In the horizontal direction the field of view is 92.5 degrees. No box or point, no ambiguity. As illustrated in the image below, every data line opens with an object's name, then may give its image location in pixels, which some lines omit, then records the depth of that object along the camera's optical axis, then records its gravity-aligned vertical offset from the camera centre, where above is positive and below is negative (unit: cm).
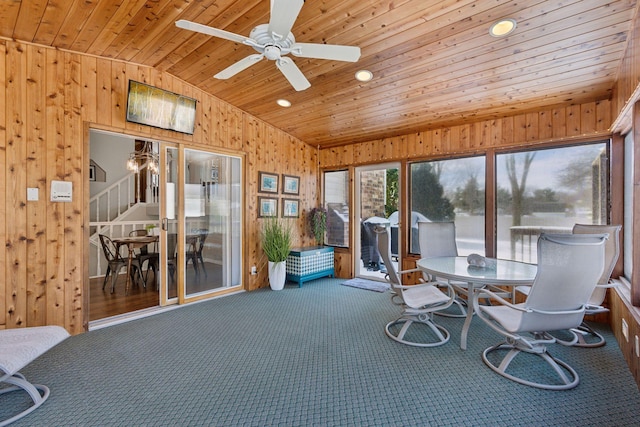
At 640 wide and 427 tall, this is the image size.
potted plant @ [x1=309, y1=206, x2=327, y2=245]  573 -14
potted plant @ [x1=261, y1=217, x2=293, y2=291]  478 -63
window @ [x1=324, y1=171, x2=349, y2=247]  574 +15
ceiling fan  178 +118
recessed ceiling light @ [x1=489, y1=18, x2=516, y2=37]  240 +150
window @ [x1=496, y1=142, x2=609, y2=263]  350 +24
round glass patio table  243 -52
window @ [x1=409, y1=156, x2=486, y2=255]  430 +24
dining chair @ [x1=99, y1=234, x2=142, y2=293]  460 -72
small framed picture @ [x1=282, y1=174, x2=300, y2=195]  536 +53
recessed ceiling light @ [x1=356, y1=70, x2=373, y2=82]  332 +153
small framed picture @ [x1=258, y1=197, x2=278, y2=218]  497 +12
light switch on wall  286 +19
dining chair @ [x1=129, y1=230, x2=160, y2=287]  466 -65
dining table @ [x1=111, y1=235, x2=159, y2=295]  454 -44
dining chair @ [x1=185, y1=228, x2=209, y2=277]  419 -49
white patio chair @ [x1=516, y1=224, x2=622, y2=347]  274 -68
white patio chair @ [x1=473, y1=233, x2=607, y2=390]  202 -62
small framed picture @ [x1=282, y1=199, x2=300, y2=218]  538 +10
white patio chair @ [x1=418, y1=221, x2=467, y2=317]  383 -32
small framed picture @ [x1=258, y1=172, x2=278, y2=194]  496 +53
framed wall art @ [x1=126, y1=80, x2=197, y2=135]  343 +128
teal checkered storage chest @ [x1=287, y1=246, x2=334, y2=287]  504 -85
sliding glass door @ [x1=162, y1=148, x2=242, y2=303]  398 -14
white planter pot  478 -95
